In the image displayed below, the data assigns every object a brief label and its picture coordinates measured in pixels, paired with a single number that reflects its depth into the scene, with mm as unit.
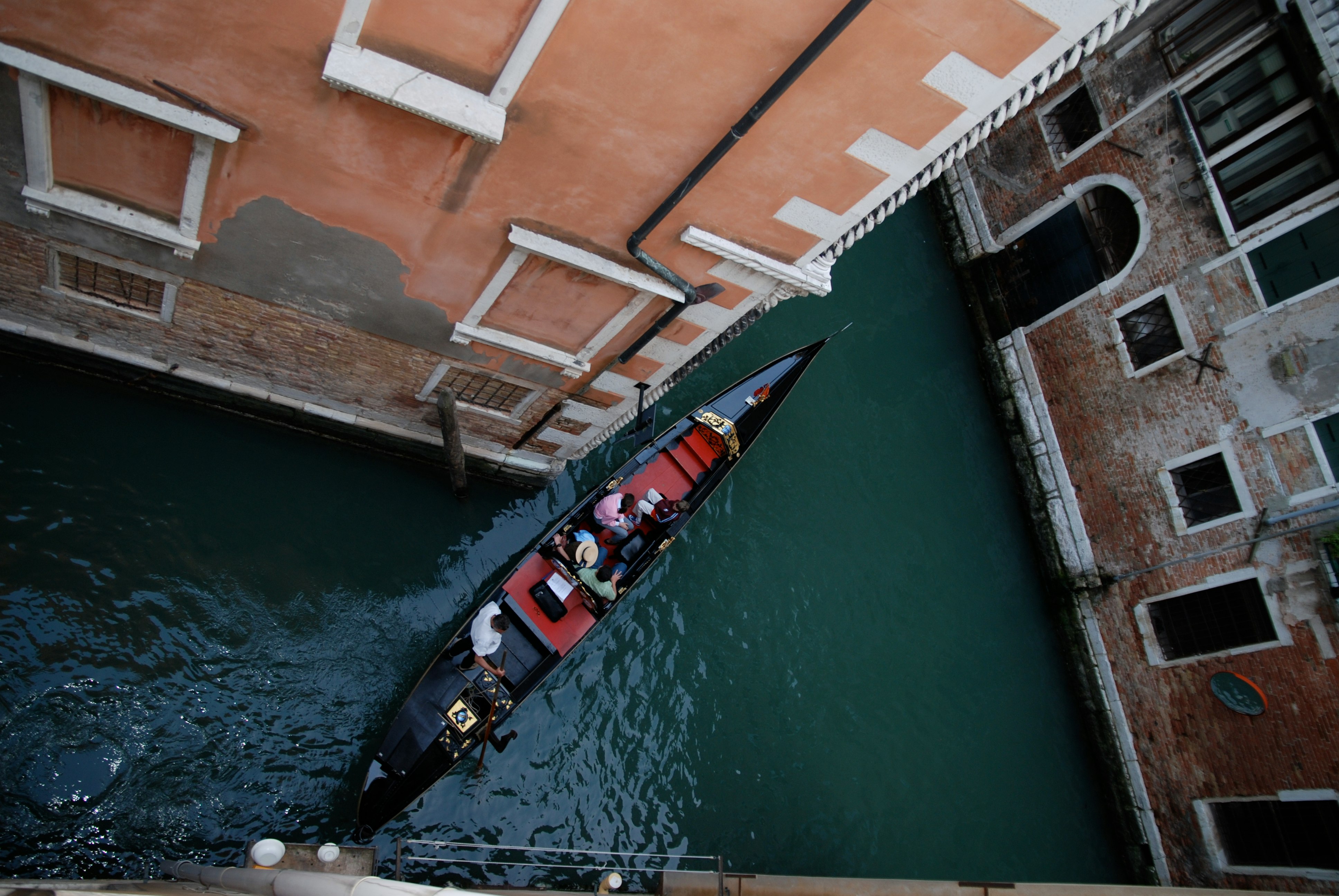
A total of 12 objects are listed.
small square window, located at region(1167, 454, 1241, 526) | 8875
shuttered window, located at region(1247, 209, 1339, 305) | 8188
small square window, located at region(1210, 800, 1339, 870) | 7789
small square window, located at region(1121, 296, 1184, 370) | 9523
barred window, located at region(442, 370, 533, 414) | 7137
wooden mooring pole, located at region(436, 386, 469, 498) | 7055
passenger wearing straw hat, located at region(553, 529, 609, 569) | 7566
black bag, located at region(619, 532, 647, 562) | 7914
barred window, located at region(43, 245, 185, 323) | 5895
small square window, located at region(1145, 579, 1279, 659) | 8477
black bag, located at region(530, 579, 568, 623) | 7238
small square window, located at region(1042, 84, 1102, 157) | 10414
